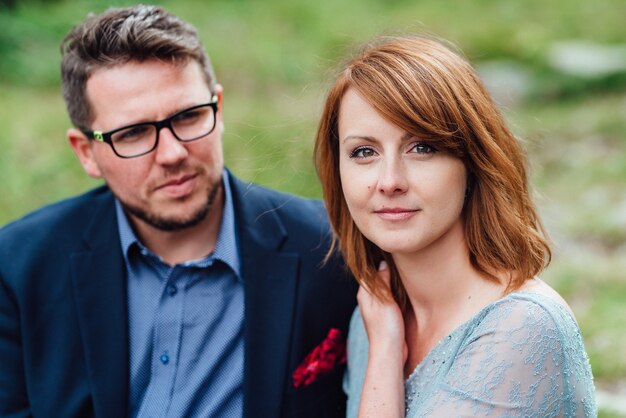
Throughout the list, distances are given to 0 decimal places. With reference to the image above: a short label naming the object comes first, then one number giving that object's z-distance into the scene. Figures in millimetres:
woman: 2150
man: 2867
